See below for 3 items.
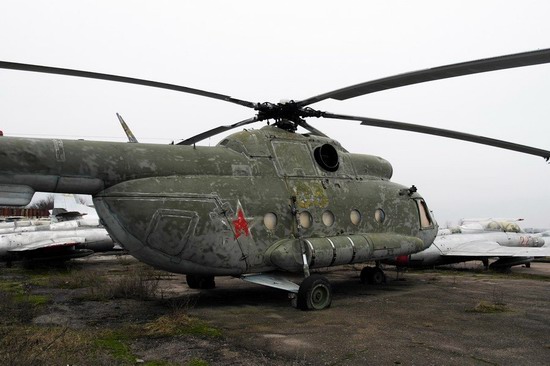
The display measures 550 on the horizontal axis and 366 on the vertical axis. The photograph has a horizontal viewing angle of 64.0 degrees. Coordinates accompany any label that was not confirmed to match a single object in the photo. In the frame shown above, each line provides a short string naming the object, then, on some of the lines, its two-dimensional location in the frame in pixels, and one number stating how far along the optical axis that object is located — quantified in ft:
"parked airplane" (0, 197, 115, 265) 61.72
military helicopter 25.46
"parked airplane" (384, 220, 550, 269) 56.18
